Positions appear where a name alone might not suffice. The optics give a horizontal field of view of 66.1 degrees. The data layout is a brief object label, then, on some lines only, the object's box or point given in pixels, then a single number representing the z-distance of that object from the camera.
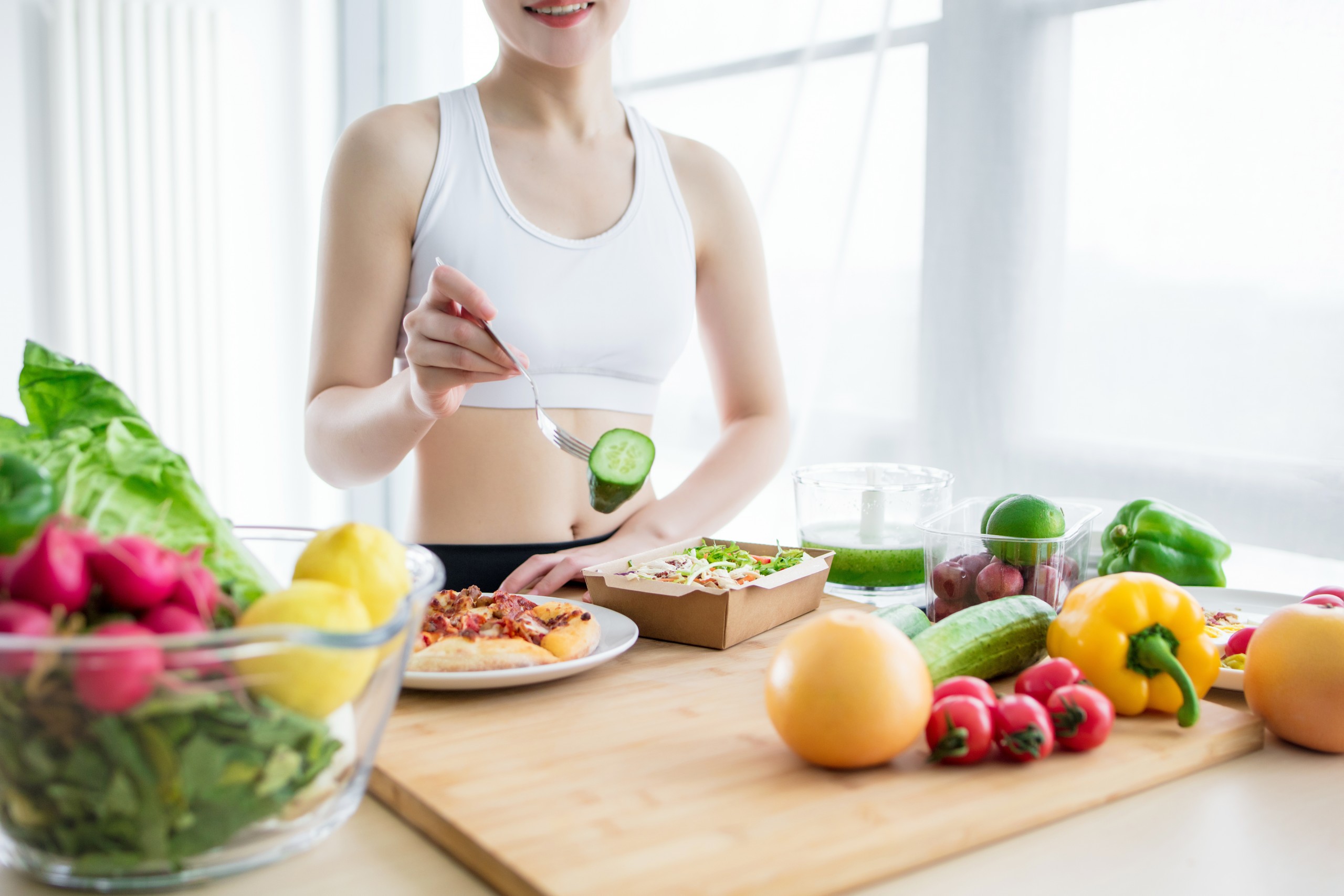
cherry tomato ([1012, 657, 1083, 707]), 0.88
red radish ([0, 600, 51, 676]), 0.53
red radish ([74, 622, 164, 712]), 0.53
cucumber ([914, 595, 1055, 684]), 0.97
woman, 1.58
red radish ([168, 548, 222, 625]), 0.60
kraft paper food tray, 1.12
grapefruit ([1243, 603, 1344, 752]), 0.88
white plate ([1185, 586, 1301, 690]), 1.24
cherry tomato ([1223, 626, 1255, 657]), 1.05
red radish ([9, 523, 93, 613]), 0.56
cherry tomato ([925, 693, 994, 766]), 0.80
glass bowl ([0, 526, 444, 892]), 0.54
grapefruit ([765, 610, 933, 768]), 0.77
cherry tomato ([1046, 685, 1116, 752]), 0.83
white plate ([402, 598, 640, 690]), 0.93
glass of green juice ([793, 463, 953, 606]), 1.41
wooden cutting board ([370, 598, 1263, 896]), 0.66
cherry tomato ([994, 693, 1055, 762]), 0.81
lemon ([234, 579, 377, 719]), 0.57
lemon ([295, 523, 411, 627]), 0.71
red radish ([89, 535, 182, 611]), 0.57
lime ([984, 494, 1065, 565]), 1.13
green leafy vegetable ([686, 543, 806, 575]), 1.24
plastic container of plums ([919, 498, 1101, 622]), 1.13
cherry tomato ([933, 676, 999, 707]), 0.85
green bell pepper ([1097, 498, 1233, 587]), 1.37
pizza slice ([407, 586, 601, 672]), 0.96
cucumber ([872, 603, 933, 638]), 1.06
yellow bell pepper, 0.92
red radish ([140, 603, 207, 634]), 0.57
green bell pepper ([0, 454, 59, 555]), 0.60
